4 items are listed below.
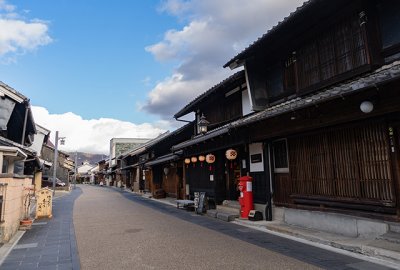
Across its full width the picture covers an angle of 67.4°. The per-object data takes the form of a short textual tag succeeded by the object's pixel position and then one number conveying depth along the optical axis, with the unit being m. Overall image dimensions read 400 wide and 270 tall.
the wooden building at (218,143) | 15.57
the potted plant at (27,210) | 12.29
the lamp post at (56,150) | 34.53
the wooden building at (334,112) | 7.92
